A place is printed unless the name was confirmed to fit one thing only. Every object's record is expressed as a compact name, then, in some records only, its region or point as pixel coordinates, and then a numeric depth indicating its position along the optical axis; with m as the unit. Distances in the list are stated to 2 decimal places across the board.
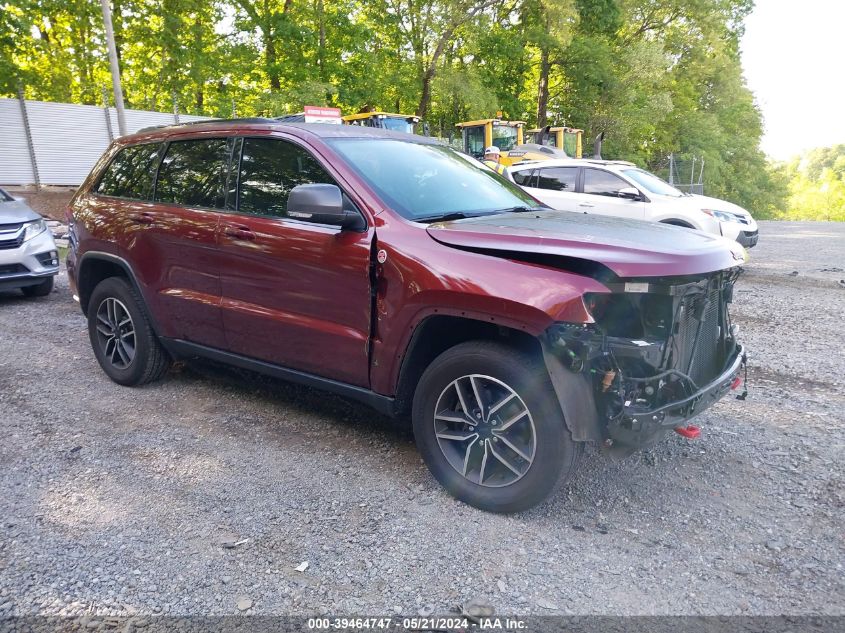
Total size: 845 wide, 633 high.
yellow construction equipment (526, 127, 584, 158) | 23.40
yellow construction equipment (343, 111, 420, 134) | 18.92
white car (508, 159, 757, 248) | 10.59
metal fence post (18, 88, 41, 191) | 17.73
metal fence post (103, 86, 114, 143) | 19.50
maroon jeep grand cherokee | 2.79
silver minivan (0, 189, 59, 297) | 7.72
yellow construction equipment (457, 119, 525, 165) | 21.30
